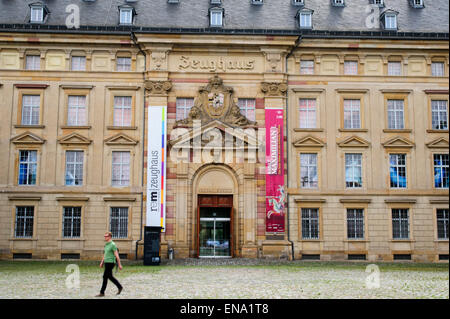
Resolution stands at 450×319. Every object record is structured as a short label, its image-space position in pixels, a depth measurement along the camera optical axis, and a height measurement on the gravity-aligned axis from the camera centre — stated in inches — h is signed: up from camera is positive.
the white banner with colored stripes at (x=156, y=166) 1296.8 +135.6
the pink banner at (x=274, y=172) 1299.2 +122.4
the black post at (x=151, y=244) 1107.9 -42.5
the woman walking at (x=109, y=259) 583.5 -38.4
